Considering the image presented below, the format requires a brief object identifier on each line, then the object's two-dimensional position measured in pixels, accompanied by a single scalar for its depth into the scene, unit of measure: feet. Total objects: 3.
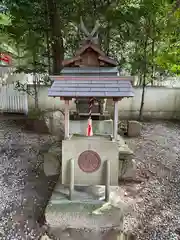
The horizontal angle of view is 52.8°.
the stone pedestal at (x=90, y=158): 9.24
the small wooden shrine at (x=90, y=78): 8.53
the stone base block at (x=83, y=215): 8.50
